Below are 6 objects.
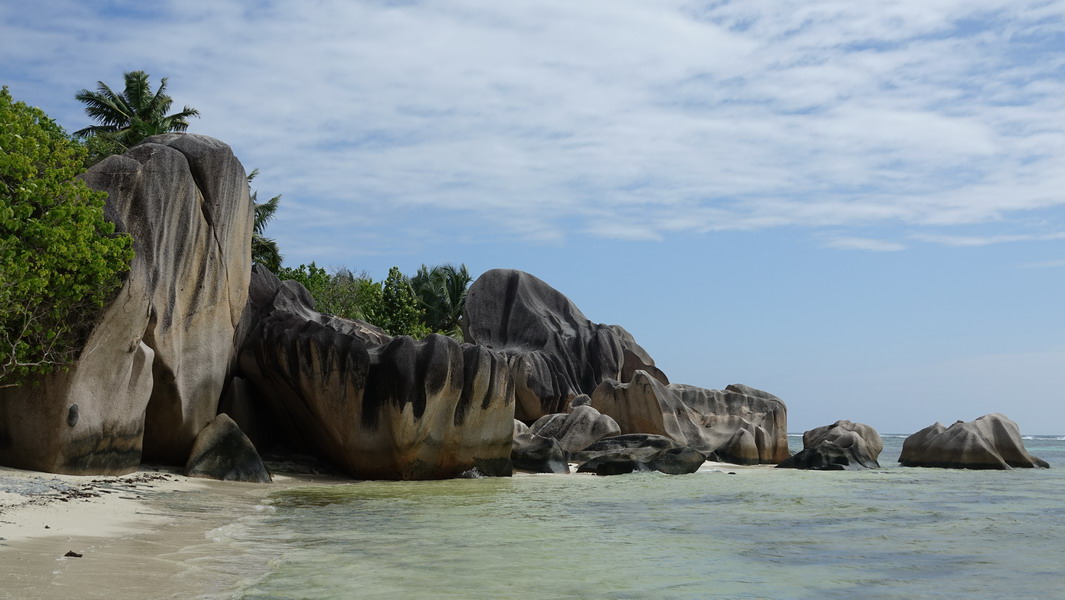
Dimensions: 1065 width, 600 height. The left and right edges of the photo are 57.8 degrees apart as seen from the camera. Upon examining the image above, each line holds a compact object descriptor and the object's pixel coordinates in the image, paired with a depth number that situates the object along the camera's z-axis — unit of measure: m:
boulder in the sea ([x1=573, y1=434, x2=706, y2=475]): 23.16
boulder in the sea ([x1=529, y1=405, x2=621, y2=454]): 26.92
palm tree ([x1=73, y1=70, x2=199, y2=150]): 36.53
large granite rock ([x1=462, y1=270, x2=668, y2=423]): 36.94
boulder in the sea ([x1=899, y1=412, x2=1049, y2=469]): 27.72
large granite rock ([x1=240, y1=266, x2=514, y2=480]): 18.69
